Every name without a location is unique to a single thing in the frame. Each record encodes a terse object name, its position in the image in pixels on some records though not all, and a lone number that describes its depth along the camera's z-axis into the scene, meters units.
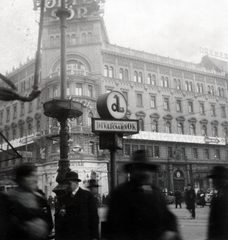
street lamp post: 7.98
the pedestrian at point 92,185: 11.52
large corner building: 35.25
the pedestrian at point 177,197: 22.95
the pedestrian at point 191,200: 15.44
